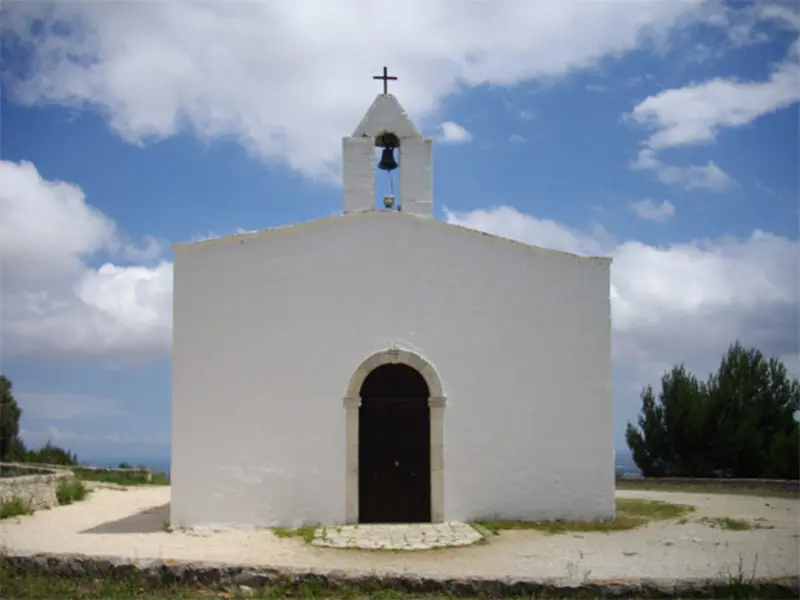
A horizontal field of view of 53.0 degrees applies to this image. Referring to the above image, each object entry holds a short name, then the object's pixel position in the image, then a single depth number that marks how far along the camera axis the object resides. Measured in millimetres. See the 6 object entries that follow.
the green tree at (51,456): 24531
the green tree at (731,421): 19438
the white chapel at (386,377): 12086
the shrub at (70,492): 16219
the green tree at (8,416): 29719
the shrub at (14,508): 13844
